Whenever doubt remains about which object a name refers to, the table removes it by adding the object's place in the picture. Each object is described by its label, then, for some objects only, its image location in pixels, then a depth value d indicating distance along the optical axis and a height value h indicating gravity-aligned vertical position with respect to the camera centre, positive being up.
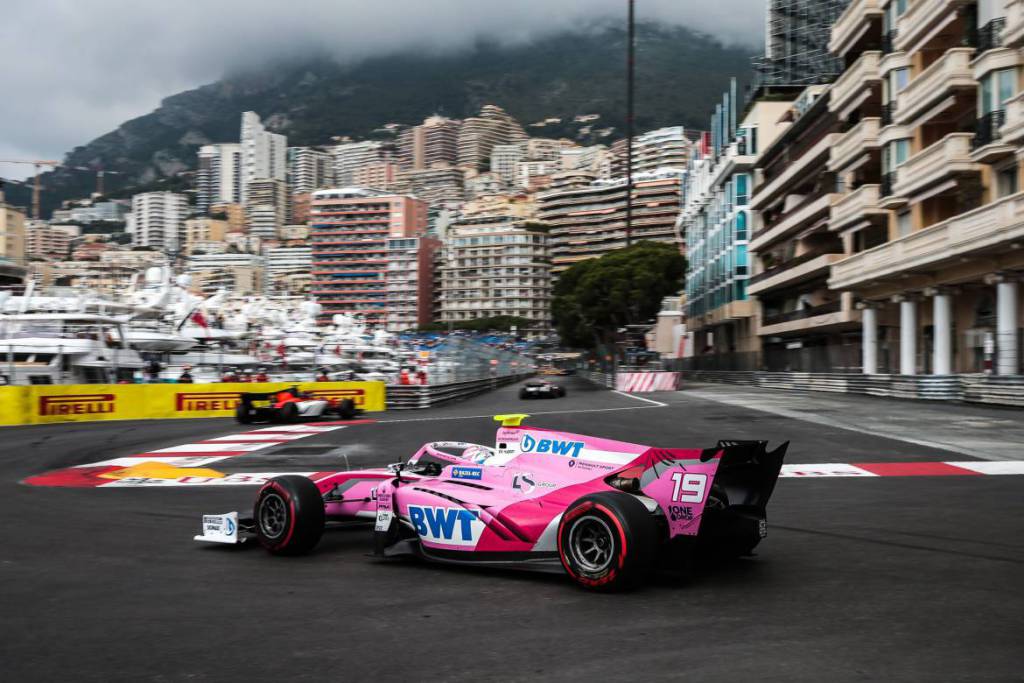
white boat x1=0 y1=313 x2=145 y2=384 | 32.25 -0.13
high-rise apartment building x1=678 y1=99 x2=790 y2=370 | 70.25 +10.07
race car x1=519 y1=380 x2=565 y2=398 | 42.09 -1.90
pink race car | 5.49 -1.04
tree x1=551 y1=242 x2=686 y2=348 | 75.25 +5.53
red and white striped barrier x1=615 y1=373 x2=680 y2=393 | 49.72 -1.73
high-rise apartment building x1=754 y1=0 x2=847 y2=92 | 72.62 +24.45
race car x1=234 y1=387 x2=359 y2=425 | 23.12 -1.52
